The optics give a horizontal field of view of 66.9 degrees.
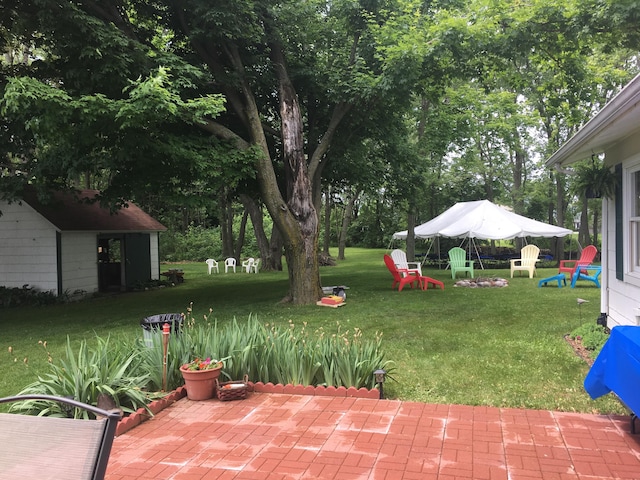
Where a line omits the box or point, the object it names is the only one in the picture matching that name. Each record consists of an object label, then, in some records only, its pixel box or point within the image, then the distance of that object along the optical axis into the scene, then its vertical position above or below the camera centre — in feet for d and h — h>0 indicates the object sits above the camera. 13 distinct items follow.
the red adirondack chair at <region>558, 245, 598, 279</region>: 41.49 -2.17
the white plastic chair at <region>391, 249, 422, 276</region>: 45.65 -2.12
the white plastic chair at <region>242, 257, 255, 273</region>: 61.17 -3.34
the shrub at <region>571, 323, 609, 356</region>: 19.17 -4.28
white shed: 40.93 -0.09
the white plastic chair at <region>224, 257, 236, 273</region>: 64.59 -3.16
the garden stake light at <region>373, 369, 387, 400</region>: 14.02 -4.04
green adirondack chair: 49.08 -2.60
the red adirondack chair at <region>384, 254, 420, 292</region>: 40.78 -3.40
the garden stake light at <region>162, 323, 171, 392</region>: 14.24 -3.29
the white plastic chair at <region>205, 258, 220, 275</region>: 62.90 -3.28
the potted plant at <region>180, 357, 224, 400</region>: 14.08 -4.02
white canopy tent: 53.62 +1.09
